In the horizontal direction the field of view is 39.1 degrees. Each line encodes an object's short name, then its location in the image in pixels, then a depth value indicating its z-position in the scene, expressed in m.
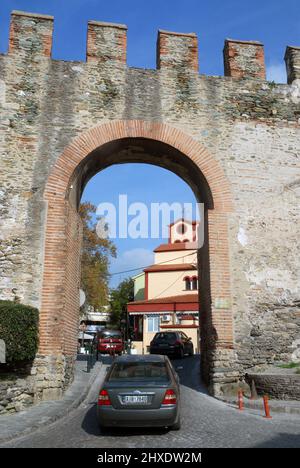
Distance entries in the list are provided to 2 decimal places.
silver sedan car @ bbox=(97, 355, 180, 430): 5.93
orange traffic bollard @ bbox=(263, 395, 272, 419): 7.30
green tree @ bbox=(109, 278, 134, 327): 47.38
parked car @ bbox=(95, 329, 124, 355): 22.99
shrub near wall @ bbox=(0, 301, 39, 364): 7.65
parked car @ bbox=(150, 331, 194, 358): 18.59
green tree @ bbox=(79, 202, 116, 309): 30.12
